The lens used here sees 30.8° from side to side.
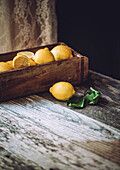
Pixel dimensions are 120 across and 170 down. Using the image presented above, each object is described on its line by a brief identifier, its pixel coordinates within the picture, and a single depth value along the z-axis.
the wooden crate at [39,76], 1.04
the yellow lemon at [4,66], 1.06
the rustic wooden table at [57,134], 0.68
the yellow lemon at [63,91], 1.04
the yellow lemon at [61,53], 1.18
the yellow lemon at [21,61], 1.06
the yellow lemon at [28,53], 1.20
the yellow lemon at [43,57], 1.12
